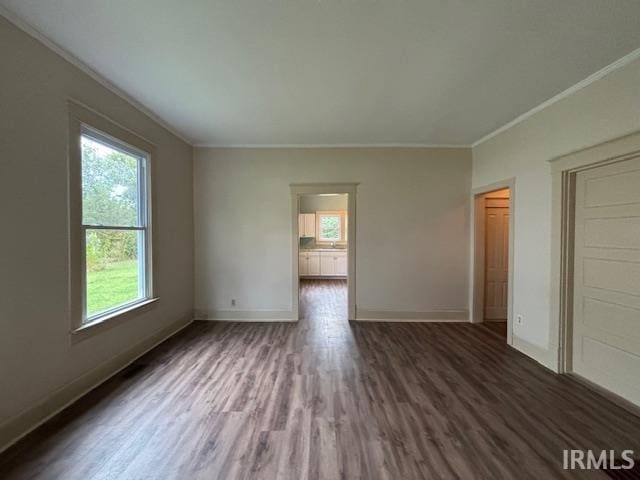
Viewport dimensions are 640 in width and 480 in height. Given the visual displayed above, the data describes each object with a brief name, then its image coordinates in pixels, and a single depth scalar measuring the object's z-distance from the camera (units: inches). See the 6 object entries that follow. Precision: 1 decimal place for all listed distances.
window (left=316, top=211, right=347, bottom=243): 360.5
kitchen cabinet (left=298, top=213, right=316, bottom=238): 358.0
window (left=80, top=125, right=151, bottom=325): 98.5
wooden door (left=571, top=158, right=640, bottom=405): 88.7
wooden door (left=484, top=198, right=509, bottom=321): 177.2
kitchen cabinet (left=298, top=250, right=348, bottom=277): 345.7
